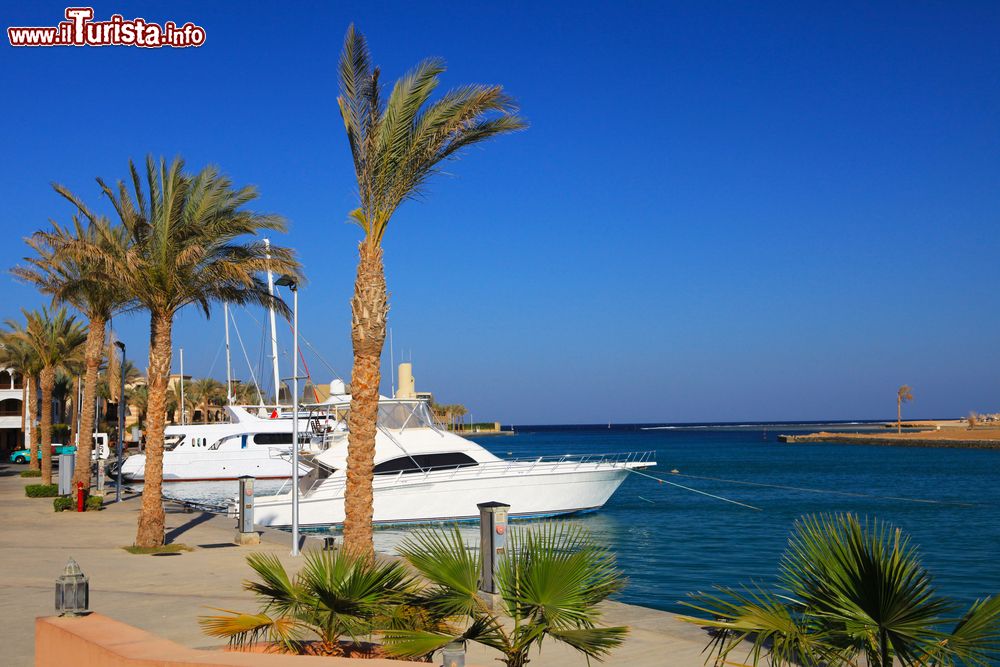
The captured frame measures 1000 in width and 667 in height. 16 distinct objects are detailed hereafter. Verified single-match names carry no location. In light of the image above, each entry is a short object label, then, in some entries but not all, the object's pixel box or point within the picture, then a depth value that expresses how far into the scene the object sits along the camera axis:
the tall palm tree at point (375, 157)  13.09
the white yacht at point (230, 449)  43.38
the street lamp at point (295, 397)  16.33
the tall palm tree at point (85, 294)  23.86
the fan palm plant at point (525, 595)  6.23
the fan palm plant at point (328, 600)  7.16
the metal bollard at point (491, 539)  10.31
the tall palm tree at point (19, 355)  44.08
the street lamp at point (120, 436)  26.78
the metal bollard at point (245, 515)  17.98
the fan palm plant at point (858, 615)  5.23
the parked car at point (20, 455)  57.02
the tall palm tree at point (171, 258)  17.33
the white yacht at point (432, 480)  24.89
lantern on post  8.08
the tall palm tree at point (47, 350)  33.38
